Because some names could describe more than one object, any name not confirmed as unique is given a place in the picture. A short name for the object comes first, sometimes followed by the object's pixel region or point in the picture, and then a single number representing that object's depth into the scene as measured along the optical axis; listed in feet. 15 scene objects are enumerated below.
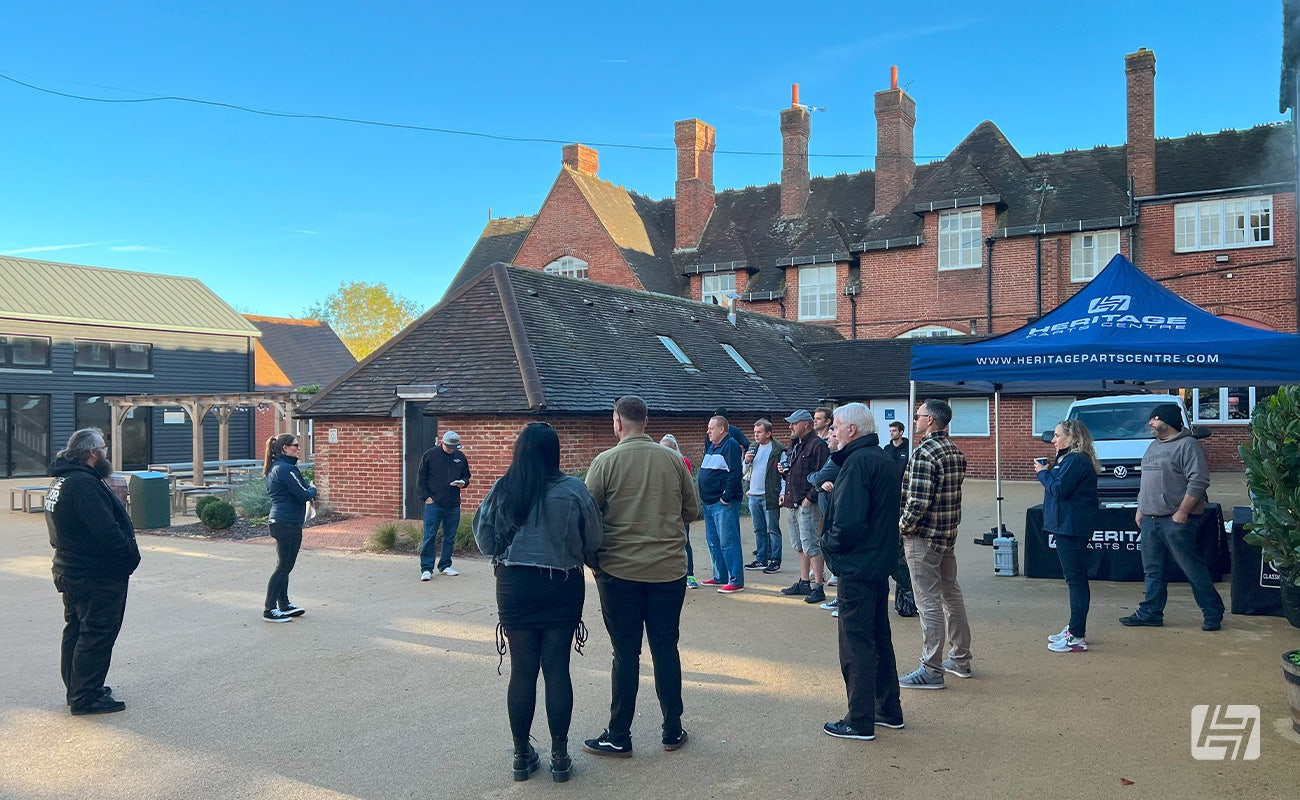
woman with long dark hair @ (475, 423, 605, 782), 14.37
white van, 36.91
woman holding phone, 21.63
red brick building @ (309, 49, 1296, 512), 79.51
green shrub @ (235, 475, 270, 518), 51.04
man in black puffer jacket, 15.93
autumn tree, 170.30
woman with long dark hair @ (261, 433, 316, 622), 25.93
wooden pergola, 61.87
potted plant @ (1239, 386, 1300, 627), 17.07
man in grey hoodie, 23.32
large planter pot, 15.92
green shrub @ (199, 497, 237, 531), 46.57
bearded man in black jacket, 17.63
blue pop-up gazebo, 26.89
